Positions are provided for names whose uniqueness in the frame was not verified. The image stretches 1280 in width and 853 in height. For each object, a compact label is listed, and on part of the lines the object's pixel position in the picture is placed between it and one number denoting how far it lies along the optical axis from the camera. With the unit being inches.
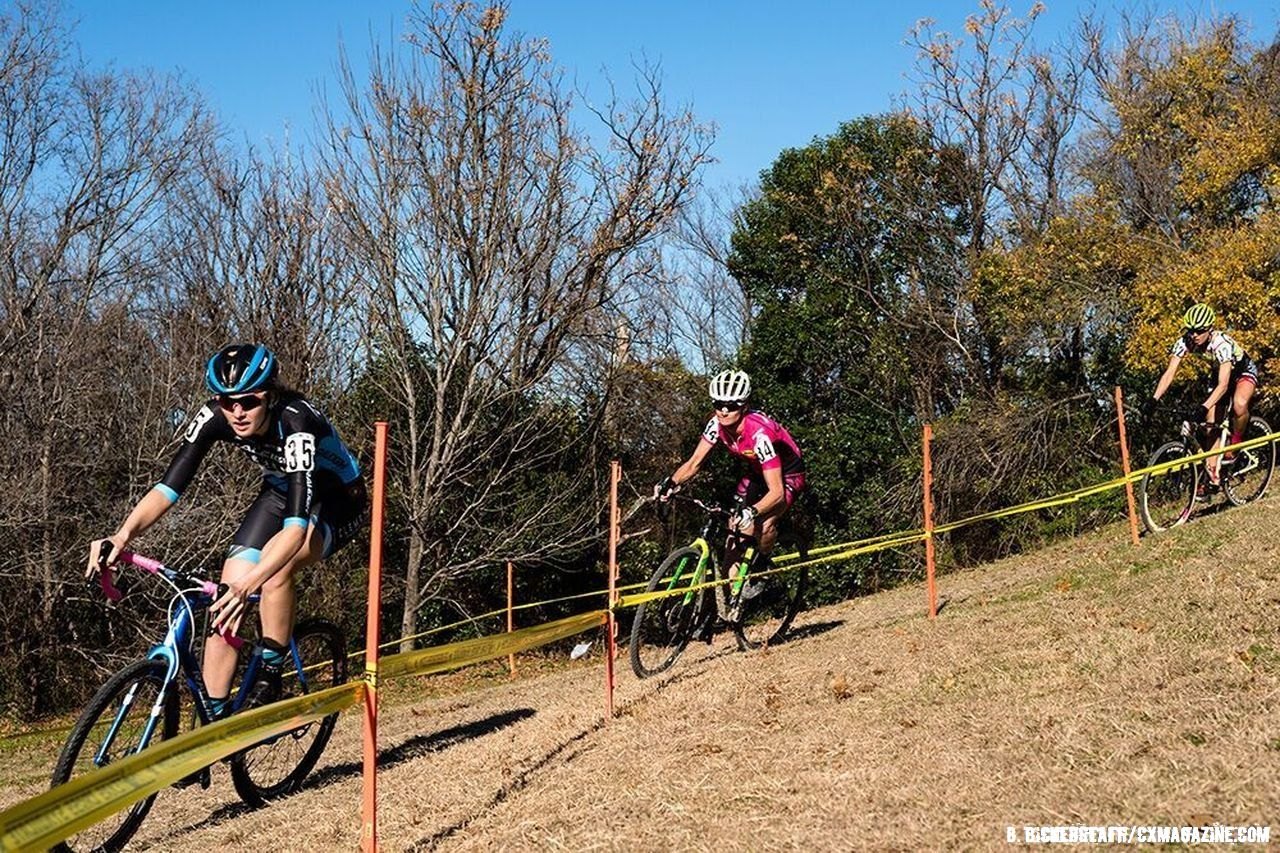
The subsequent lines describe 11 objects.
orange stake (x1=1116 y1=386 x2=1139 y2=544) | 471.5
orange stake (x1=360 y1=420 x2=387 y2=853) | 201.5
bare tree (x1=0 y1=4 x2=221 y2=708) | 710.5
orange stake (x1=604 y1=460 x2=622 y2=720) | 313.0
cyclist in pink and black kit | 366.0
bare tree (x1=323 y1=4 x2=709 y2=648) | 731.4
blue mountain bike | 214.7
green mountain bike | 372.2
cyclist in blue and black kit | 225.0
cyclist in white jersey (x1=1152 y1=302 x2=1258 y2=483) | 448.8
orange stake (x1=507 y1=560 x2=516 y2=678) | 589.3
